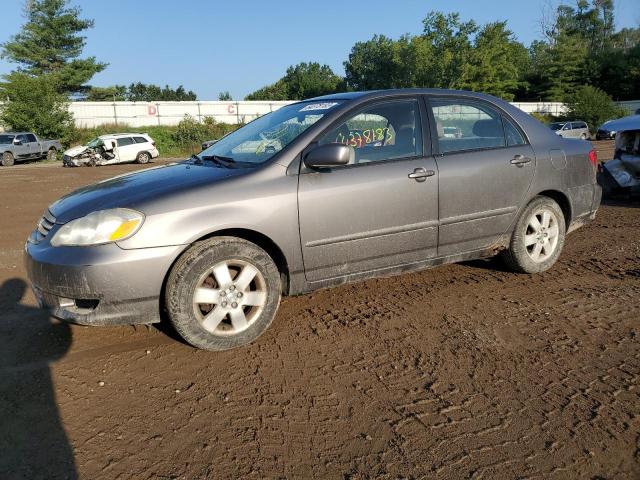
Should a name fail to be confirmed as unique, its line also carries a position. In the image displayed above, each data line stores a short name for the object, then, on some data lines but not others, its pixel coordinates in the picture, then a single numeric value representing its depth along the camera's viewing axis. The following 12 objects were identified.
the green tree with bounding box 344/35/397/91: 76.81
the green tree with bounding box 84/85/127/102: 50.72
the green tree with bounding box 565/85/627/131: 46.72
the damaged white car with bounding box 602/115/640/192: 8.71
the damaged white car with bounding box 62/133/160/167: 24.59
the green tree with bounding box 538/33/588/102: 61.62
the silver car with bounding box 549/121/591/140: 35.34
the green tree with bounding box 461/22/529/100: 56.34
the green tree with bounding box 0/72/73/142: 33.47
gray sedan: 3.11
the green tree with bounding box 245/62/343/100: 91.81
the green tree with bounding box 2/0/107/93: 43.69
